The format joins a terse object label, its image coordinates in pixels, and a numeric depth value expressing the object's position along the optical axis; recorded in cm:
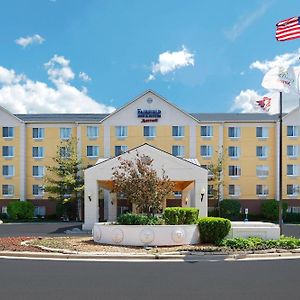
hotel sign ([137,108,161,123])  3824
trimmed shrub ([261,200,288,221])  3720
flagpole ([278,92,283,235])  1483
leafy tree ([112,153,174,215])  1493
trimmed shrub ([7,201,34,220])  3666
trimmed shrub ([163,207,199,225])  1440
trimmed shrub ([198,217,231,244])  1349
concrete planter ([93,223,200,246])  1348
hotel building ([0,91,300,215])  3853
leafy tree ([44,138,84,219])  3506
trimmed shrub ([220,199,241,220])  3731
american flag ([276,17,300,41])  1346
